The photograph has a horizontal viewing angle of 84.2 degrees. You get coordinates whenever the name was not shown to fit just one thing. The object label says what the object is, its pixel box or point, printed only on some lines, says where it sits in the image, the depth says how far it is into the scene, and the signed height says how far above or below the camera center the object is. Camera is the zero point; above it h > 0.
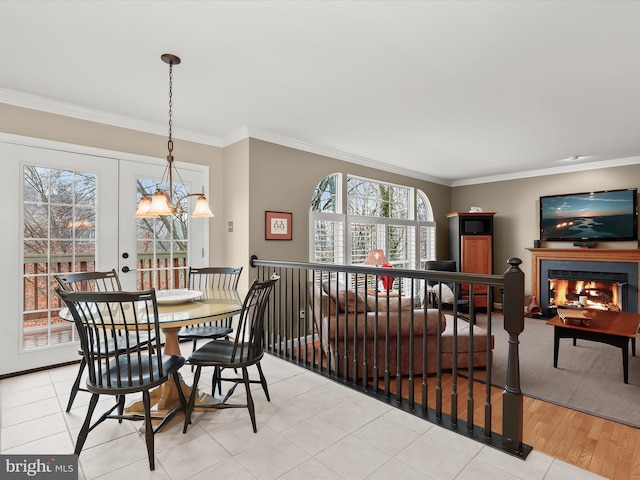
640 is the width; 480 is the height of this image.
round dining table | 2.06 -0.42
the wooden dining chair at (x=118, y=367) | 1.73 -0.68
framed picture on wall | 4.16 +0.22
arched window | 4.93 +0.32
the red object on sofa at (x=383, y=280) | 4.67 -0.50
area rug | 2.71 -1.25
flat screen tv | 5.47 +0.43
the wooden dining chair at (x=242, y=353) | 2.15 -0.71
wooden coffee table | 3.16 -0.82
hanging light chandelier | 2.31 +0.27
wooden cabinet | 6.53 -0.01
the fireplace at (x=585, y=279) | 5.30 -0.59
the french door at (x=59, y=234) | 3.07 +0.10
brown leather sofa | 3.02 -0.78
